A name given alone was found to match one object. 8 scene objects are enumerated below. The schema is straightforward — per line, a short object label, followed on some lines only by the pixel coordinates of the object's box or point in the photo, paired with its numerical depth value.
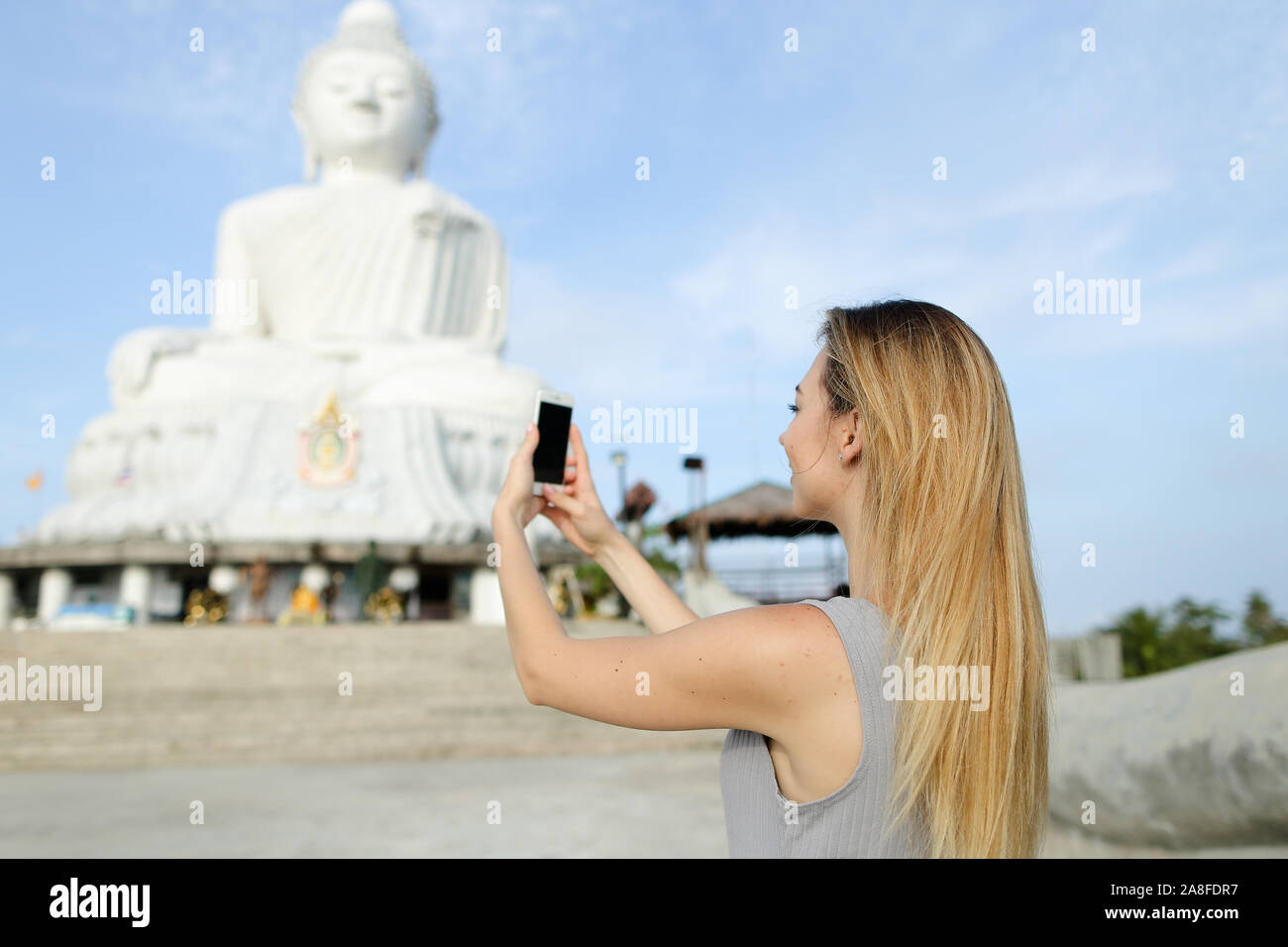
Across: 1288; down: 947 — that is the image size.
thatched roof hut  16.16
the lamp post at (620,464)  18.31
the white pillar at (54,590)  19.17
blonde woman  1.13
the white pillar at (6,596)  19.98
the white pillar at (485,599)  18.39
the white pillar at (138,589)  18.36
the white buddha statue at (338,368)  19.97
